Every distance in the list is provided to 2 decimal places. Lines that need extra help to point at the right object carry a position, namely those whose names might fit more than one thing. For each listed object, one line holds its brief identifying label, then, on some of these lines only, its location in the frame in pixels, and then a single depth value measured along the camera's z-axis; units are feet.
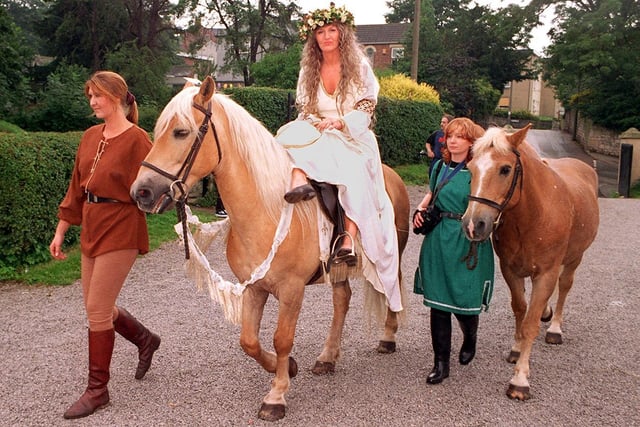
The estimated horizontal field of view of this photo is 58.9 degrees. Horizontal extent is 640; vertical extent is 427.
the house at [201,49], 104.15
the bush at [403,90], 65.72
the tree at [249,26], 103.91
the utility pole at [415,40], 69.21
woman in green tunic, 13.28
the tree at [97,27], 88.63
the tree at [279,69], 88.13
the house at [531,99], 233.96
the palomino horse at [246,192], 10.07
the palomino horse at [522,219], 11.98
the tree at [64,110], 48.75
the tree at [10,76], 56.24
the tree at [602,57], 81.46
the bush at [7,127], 41.47
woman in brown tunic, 11.63
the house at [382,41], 184.75
